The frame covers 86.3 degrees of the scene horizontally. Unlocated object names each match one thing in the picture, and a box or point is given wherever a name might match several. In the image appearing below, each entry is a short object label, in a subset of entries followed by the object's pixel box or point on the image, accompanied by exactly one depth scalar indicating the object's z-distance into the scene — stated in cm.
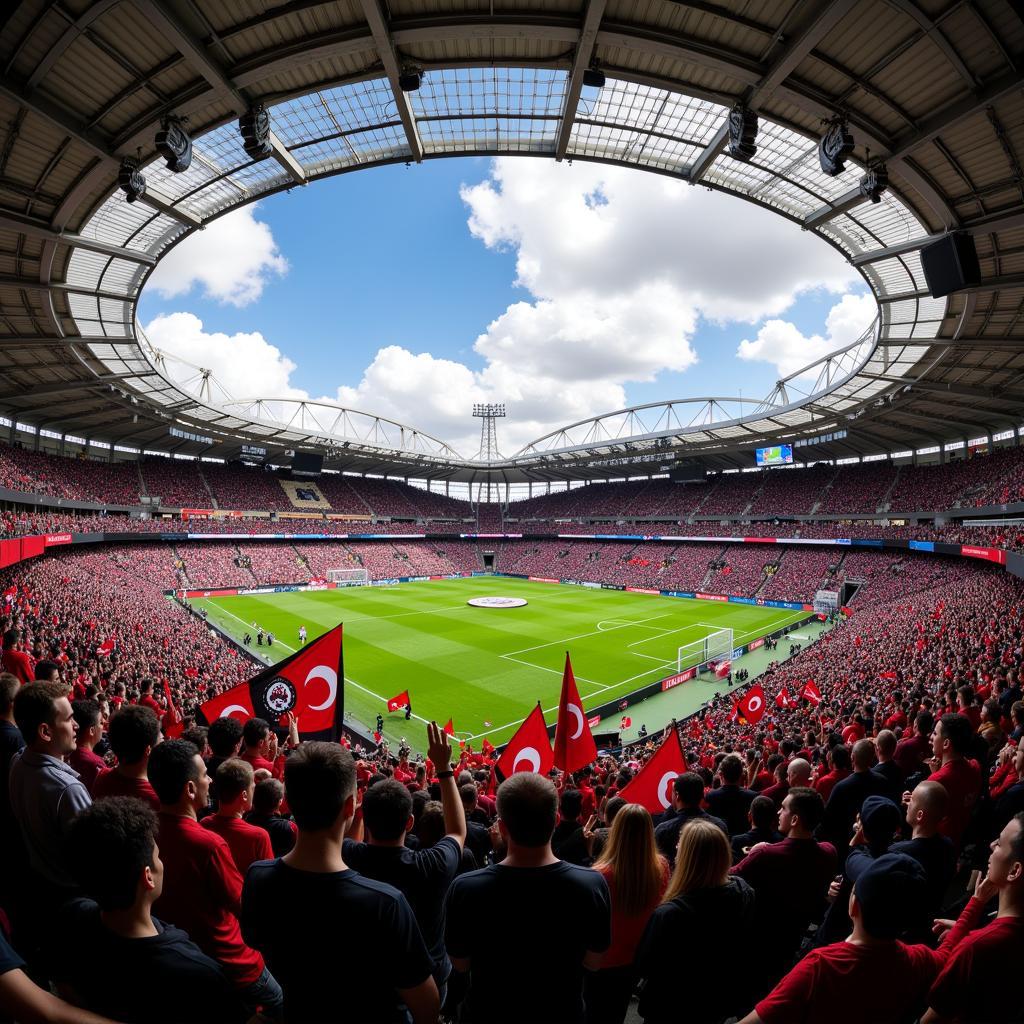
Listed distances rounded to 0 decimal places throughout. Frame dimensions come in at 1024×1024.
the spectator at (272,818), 418
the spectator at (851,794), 530
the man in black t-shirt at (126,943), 208
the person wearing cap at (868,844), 411
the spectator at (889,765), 611
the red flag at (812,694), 1761
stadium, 249
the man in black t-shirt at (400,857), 304
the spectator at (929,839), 395
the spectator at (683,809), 496
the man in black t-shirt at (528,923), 247
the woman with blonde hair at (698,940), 273
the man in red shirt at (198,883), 315
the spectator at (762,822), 459
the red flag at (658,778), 719
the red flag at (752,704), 1708
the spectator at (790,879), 375
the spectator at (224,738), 531
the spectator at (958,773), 542
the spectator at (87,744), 479
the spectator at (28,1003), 203
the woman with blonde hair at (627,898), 325
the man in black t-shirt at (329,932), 223
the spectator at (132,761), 395
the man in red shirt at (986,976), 259
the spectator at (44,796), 365
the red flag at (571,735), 921
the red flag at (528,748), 938
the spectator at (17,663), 848
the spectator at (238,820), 368
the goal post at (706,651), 3225
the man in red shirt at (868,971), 246
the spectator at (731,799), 583
